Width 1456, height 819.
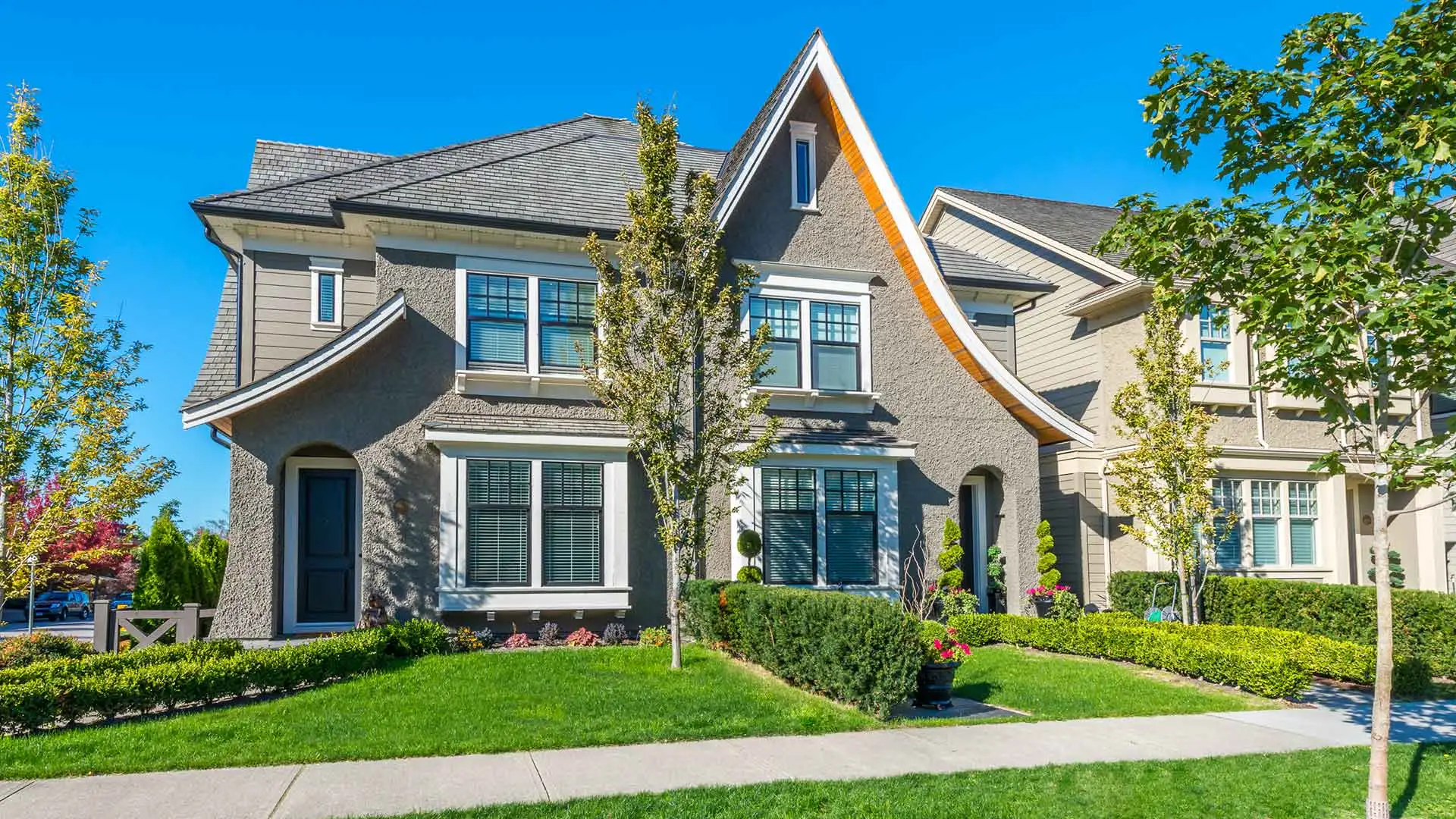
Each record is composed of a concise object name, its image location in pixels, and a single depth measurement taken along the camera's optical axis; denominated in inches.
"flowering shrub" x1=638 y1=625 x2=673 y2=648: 538.3
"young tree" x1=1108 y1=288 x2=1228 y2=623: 556.7
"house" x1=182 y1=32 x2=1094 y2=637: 530.3
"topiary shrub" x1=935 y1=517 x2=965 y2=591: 601.9
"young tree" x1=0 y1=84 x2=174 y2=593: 445.4
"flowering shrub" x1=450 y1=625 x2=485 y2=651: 517.0
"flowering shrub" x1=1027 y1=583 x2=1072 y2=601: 624.7
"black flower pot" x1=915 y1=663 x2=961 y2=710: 389.4
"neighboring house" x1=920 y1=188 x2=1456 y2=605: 695.1
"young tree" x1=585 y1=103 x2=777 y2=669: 459.2
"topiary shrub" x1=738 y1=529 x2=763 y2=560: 557.6
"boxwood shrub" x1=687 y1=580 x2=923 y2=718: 360.5
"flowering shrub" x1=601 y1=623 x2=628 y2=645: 545.3
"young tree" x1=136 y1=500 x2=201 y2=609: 566.6
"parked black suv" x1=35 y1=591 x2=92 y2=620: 1341.0
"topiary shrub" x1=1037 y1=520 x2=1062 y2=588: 631.8
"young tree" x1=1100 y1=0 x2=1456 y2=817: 239.3
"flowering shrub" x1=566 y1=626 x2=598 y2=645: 536.1
